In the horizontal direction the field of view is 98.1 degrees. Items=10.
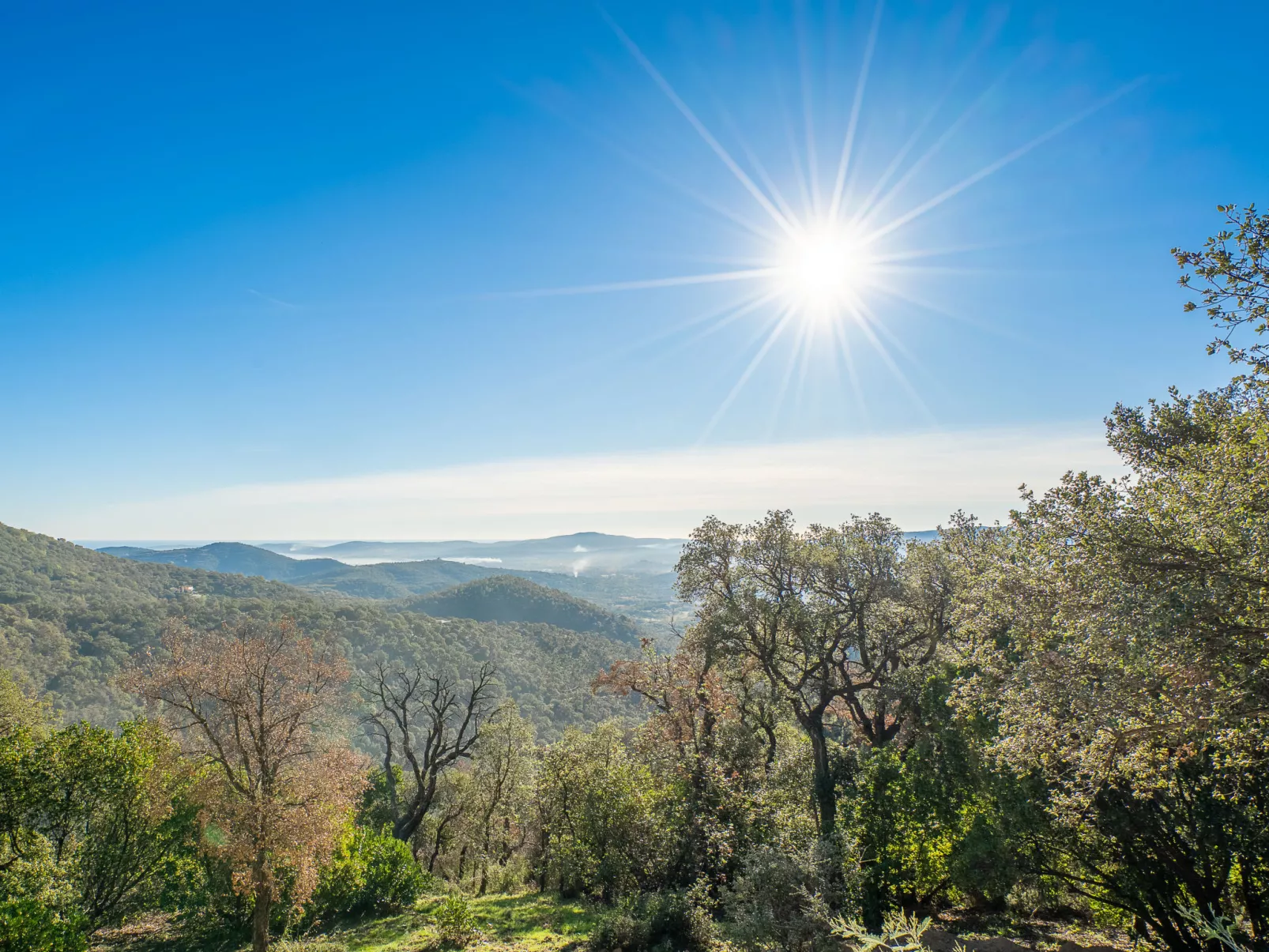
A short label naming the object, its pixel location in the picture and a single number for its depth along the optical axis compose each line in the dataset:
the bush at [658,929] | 14.59
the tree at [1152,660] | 7.38
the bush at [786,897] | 12.20
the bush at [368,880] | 22.25
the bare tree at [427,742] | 30.25
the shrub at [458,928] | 16.64
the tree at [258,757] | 16.34
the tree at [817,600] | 20.38
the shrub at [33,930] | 12.16
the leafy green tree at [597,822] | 19.42
